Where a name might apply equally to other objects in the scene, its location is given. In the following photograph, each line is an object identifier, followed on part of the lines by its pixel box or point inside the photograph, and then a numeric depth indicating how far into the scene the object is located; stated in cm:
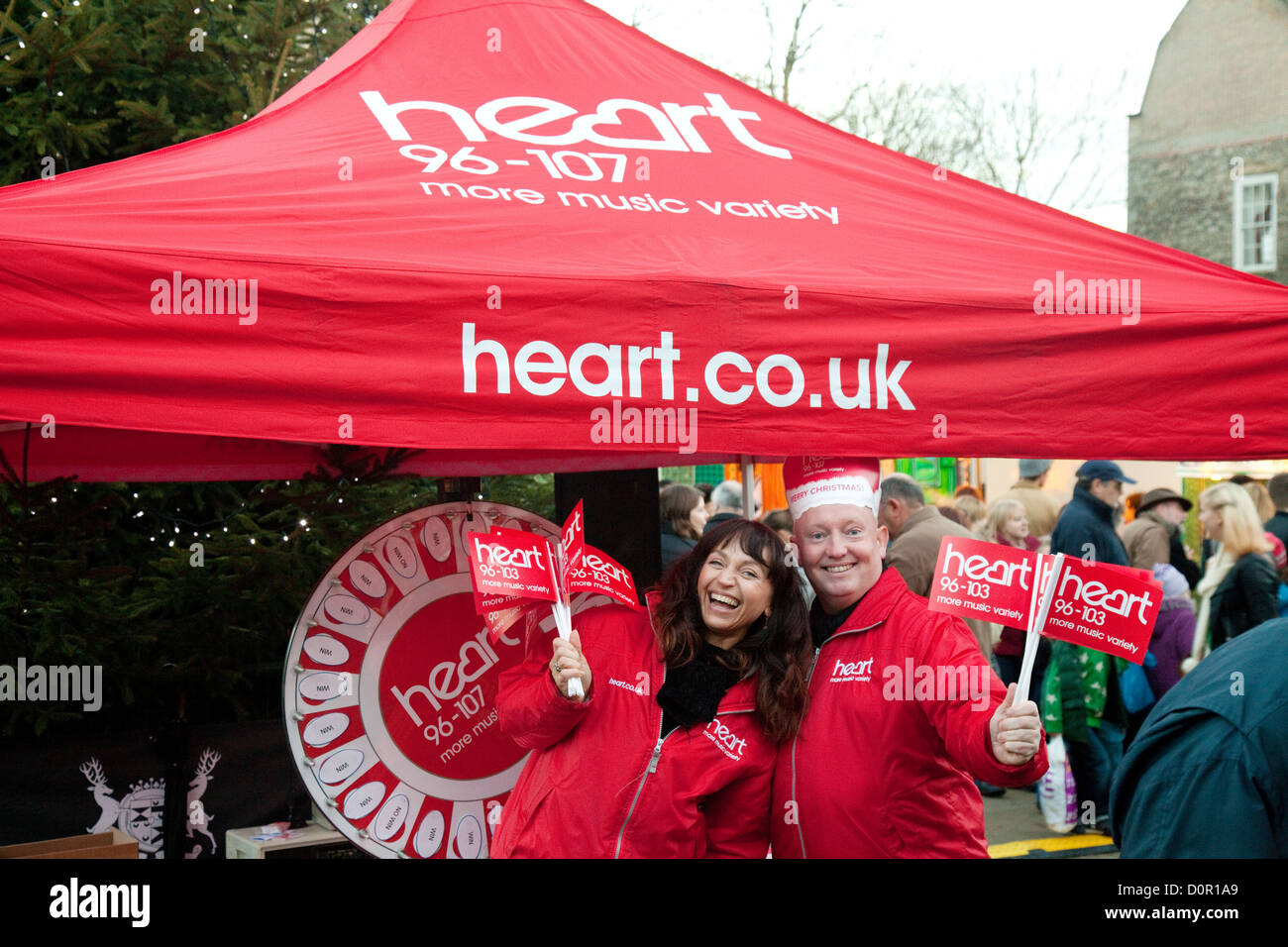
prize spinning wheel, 346
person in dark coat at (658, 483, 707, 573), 696
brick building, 2183
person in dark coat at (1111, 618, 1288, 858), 158
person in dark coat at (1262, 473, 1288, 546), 677
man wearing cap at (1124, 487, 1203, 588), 759
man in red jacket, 281
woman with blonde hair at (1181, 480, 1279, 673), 611
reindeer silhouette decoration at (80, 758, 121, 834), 405
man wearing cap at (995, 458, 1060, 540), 765
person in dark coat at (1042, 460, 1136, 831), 663
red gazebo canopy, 237
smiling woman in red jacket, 283
